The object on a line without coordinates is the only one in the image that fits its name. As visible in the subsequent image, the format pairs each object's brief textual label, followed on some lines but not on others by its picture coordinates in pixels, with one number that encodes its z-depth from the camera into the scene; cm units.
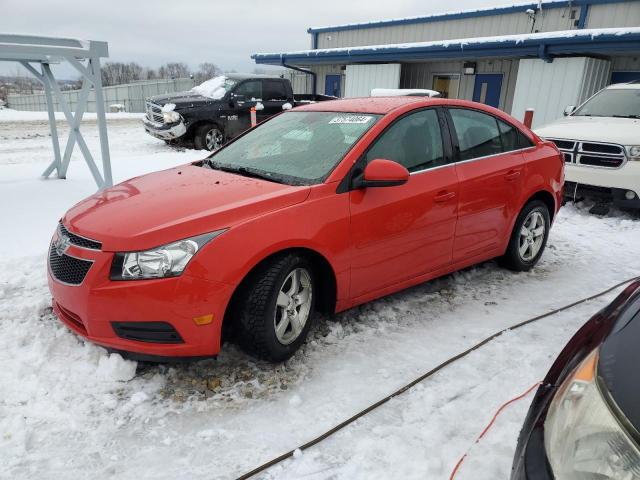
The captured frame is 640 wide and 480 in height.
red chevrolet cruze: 266
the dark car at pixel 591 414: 128
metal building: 1234
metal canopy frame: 581
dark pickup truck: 1139
